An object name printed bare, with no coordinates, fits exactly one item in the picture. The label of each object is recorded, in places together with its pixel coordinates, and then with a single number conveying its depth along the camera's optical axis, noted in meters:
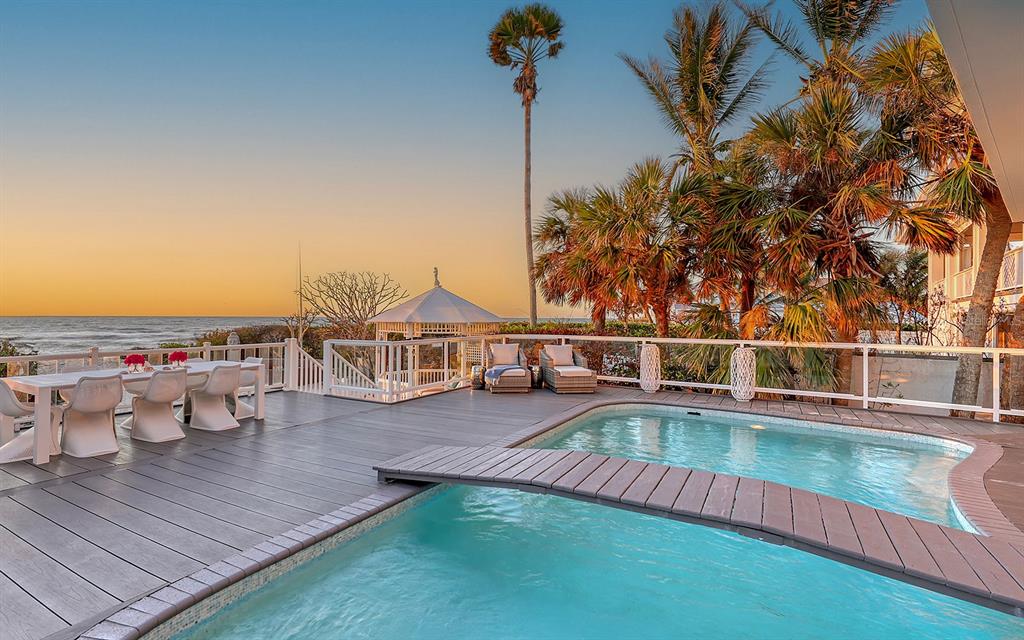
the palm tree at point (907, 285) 8.83
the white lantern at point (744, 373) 7.77
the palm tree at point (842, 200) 7.13
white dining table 4.29
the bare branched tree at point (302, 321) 15.17
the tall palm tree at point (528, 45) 13.59
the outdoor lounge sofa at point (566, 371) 8.34
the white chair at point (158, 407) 4.93
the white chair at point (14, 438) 4.30
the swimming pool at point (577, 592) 2.58
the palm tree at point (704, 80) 10.55
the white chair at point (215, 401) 5.46
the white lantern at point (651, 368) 8.62
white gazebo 11.38
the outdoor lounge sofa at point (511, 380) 8.31
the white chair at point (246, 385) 5.90
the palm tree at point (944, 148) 6.51
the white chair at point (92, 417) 4.34
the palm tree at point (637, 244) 8.55
